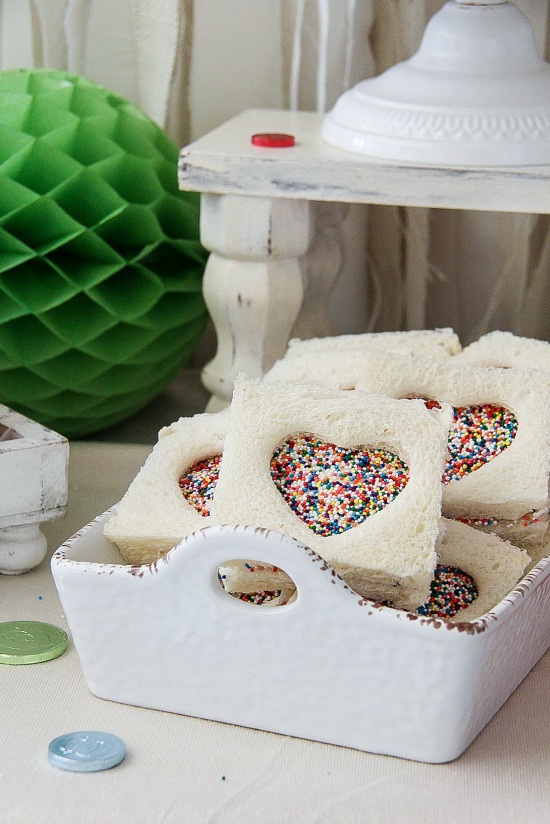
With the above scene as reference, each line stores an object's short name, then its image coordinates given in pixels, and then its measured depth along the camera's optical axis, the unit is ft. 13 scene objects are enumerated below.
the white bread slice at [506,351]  3.61
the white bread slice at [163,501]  3.22
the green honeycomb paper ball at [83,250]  3.94
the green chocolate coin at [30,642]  3.33
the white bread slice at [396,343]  3.69
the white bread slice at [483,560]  3.18
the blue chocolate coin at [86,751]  3.07
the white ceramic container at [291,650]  3.01
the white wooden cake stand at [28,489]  3.49
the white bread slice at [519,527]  3.29
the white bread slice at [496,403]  3.28
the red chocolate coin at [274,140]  3.92
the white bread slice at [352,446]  3.09
